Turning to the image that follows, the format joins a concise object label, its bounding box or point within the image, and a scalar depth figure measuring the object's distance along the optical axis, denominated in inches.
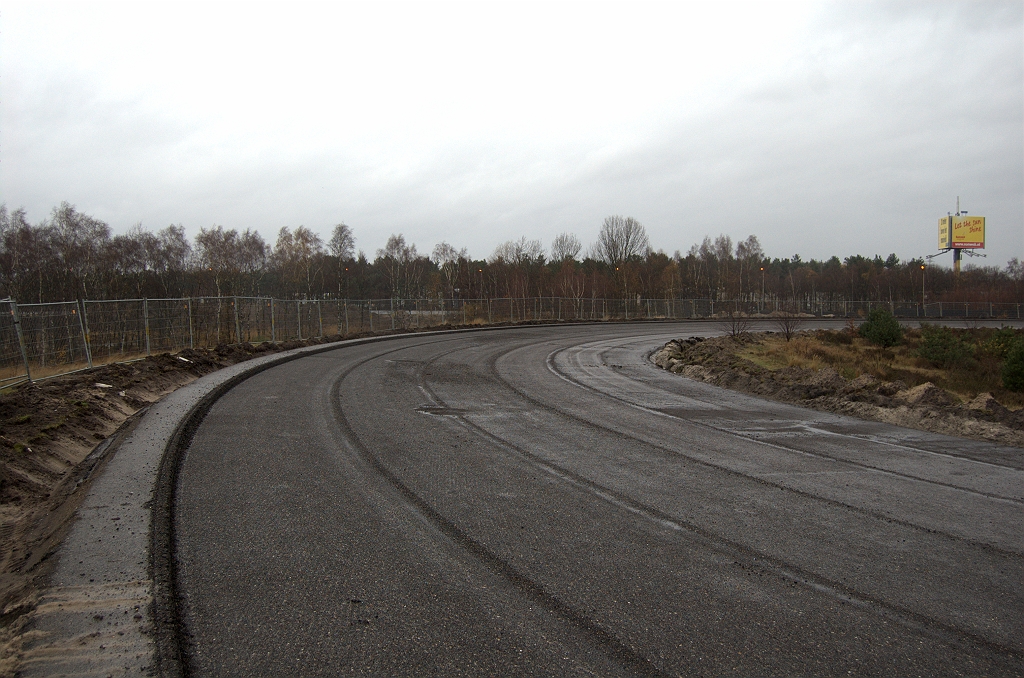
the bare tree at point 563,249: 4741.6
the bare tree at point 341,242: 2839.6
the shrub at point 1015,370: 754.8
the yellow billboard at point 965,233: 4453.7
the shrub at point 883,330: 1366.9
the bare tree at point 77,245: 2053.4
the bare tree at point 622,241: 4448.8
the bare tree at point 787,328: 1415.1
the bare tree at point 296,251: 2928.2
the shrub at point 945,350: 1079.6
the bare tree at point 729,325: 1616.9
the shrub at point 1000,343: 1152.9
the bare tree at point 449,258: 3567.9
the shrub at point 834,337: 1461.4
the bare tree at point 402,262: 3250.5
